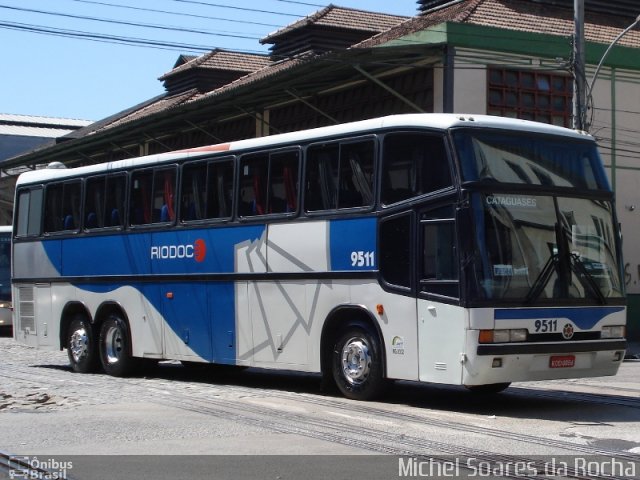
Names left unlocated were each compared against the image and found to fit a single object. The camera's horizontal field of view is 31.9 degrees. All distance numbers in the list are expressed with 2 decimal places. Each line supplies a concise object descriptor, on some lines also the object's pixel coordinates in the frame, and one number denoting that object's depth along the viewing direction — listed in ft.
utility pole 77.61
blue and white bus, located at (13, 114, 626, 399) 40.83
